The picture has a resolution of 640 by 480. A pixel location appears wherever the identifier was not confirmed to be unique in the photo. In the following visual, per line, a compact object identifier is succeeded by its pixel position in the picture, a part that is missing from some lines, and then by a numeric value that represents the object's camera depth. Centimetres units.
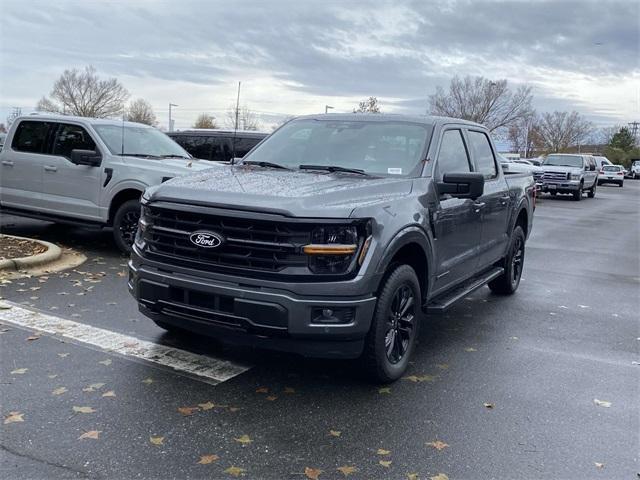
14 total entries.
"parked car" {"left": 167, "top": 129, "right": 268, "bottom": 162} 1304
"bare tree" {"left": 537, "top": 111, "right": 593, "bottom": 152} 9998
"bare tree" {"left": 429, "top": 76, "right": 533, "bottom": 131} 6331
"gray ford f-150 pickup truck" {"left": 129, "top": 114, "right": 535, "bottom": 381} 401
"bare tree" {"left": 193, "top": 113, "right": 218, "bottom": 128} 7588
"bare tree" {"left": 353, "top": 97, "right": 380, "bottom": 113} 5972
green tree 9981
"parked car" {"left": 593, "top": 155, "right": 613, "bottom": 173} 4906
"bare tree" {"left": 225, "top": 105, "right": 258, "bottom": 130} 7719
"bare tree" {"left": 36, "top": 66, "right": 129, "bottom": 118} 8375
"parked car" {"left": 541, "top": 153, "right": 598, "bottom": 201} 2805
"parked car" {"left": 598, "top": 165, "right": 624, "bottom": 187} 4662
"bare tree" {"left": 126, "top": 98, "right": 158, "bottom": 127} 8808
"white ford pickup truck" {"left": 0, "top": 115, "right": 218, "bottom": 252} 870
